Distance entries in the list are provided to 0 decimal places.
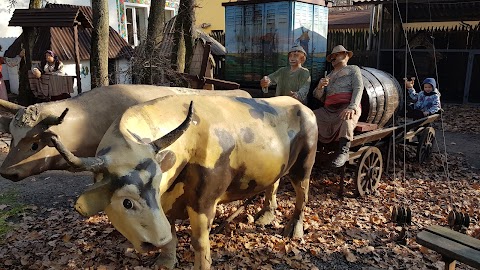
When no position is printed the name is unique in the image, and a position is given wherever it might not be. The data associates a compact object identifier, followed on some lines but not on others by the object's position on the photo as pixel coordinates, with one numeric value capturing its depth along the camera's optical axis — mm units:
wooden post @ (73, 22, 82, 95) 9023
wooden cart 6176
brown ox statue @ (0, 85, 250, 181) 3584
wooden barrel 6855
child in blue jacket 8125
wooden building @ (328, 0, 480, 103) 13969
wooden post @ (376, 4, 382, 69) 14125
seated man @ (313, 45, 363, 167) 5605
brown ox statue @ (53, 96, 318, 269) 2461
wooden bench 3466
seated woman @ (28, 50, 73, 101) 8797
